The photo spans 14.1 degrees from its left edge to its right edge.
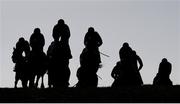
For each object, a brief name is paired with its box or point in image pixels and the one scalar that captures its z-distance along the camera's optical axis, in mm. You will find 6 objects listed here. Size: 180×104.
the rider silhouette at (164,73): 26156
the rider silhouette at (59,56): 25234
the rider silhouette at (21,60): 26844
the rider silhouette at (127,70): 25531
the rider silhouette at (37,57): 25766
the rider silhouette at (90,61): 25266
